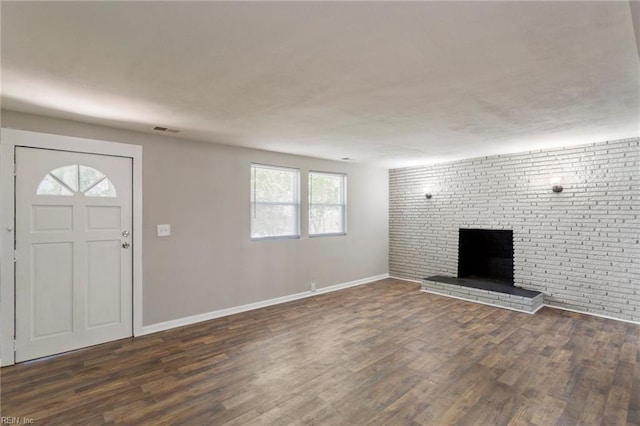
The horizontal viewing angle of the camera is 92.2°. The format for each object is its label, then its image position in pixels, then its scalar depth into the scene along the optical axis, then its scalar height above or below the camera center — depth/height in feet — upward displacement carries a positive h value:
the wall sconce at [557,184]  15.19 +1.48
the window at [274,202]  15.81 +0.62
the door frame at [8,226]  9.64 -0.42
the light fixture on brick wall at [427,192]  20.47 +1.46
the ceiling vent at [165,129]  11.65 +3.21
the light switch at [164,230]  12.67 -0.71
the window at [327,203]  18.22 +0.61
